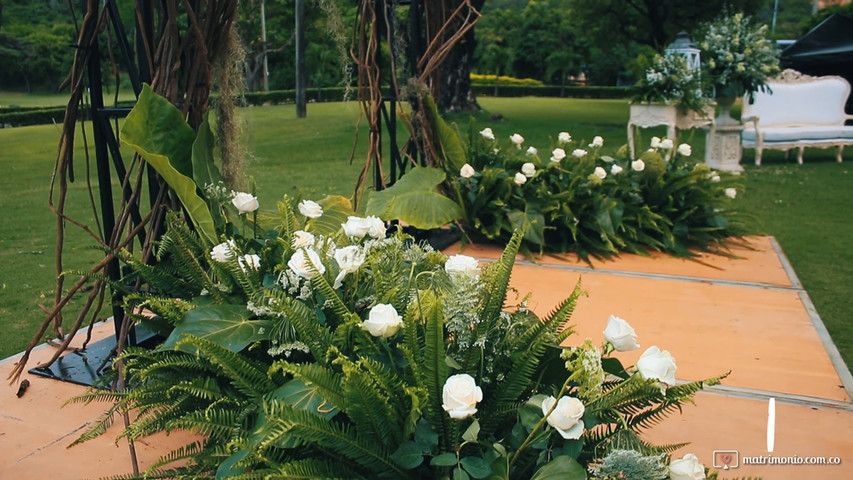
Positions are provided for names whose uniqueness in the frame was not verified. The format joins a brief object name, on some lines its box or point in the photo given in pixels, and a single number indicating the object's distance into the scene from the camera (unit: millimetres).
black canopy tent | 14352
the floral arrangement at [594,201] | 4293
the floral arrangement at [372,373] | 1494
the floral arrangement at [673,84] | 8227
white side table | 8281
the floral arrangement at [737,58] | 8531
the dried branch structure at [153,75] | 2289
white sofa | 10359
